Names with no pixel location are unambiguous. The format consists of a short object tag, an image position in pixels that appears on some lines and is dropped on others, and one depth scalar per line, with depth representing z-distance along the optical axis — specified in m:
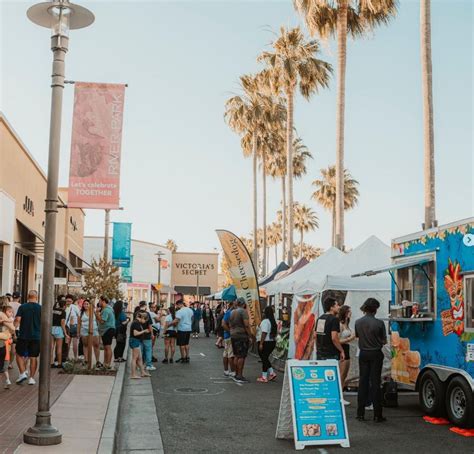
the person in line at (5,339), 11.52
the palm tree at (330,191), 57.19
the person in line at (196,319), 35.19
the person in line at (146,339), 15.14
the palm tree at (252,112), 42.12
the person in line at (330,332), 11.55
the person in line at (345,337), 11.99
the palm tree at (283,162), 46.99
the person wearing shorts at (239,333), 14.64
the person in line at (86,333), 16.38
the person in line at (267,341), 14.80
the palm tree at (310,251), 122.93
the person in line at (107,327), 16.62
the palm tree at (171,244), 129.75
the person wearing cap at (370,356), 9.94
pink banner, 12.52
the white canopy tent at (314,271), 17.12
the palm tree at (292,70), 31.44
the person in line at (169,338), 19.12
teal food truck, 9.24
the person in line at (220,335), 26.84
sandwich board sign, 8.24
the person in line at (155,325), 19.84
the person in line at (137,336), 14.87
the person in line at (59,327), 16.05
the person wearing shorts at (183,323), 18.80
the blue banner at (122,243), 36.81
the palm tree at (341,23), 23.72
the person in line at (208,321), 37.81
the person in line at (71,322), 17.39
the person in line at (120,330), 18.86
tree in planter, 17.89
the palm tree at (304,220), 84.69
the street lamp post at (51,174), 7.69
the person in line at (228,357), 15.99
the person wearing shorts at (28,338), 12.77
